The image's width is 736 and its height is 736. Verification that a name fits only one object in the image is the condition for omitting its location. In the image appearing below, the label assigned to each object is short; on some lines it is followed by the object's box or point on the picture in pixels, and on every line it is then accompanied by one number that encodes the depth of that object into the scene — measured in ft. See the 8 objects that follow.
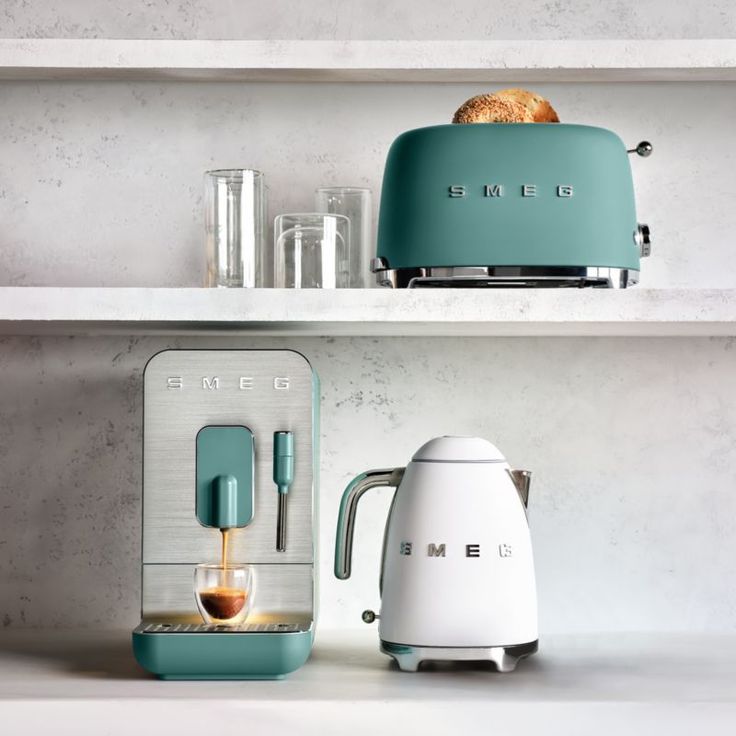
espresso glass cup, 5.53
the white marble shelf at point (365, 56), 6.14
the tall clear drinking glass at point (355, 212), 6.23
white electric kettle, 5.55
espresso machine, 5.65
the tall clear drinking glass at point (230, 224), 6.08
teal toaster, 5.63
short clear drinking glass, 6.01
